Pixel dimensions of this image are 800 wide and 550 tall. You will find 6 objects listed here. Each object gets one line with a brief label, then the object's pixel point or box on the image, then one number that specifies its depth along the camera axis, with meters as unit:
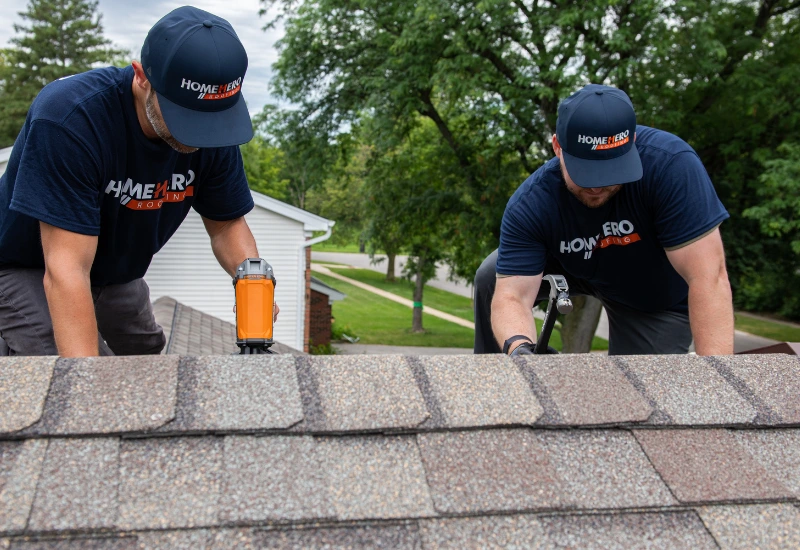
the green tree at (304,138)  16.42
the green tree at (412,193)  16.31
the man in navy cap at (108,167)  2.00
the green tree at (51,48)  32.28
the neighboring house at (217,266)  15.55
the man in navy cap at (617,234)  2.55
